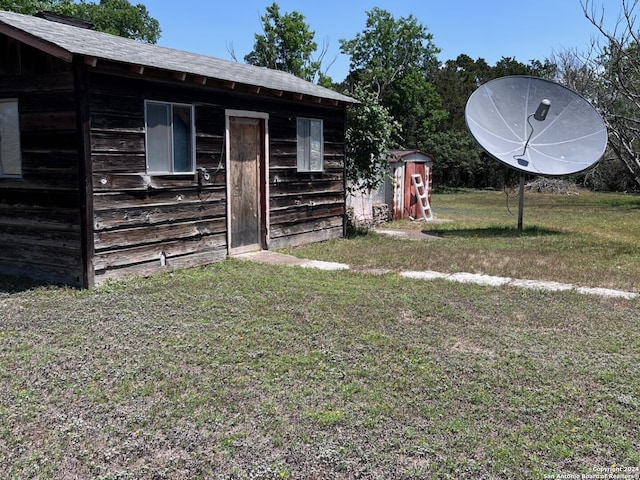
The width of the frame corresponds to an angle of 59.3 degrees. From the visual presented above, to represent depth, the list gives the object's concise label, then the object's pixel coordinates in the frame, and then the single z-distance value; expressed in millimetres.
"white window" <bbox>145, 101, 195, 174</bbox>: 7684
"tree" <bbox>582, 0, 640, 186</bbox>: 9273
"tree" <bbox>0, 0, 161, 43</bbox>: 42500
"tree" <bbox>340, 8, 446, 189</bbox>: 36969
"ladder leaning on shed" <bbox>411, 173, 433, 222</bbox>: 16328
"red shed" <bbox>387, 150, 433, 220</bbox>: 15820
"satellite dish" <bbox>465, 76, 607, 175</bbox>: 12656
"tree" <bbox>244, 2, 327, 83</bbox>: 38500
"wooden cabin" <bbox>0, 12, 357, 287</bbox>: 6887
